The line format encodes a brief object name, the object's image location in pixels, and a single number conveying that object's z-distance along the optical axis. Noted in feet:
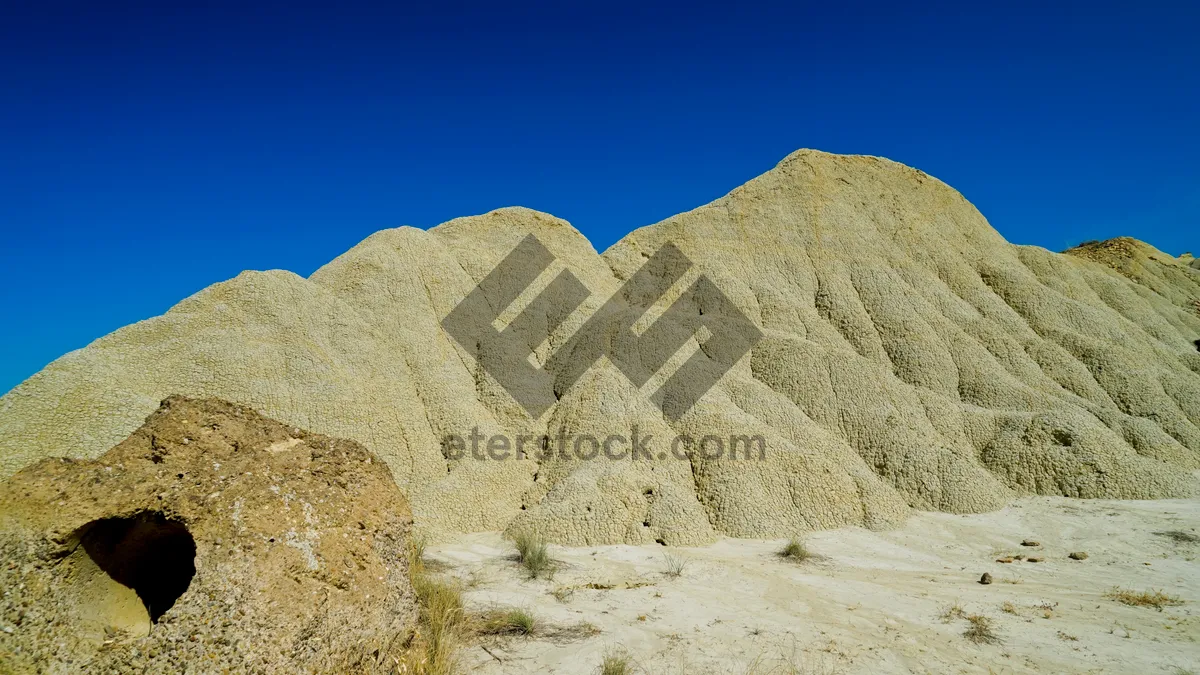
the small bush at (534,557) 34.24
